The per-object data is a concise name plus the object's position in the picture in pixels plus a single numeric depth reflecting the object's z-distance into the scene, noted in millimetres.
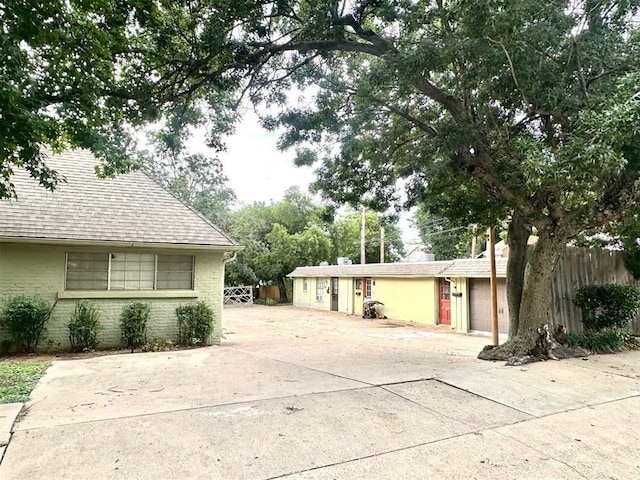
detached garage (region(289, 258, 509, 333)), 16797
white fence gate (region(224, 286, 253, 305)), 30625
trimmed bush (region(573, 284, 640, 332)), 9984
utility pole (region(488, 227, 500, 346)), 10297
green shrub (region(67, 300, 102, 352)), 9664
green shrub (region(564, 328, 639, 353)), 9430
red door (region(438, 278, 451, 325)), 18891
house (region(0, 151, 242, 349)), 9648
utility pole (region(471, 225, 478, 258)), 12052
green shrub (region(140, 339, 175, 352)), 10031
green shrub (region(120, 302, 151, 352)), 10203
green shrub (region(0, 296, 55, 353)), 9031
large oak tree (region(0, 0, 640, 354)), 5543
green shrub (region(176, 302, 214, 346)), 10805
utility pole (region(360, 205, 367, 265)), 30272
